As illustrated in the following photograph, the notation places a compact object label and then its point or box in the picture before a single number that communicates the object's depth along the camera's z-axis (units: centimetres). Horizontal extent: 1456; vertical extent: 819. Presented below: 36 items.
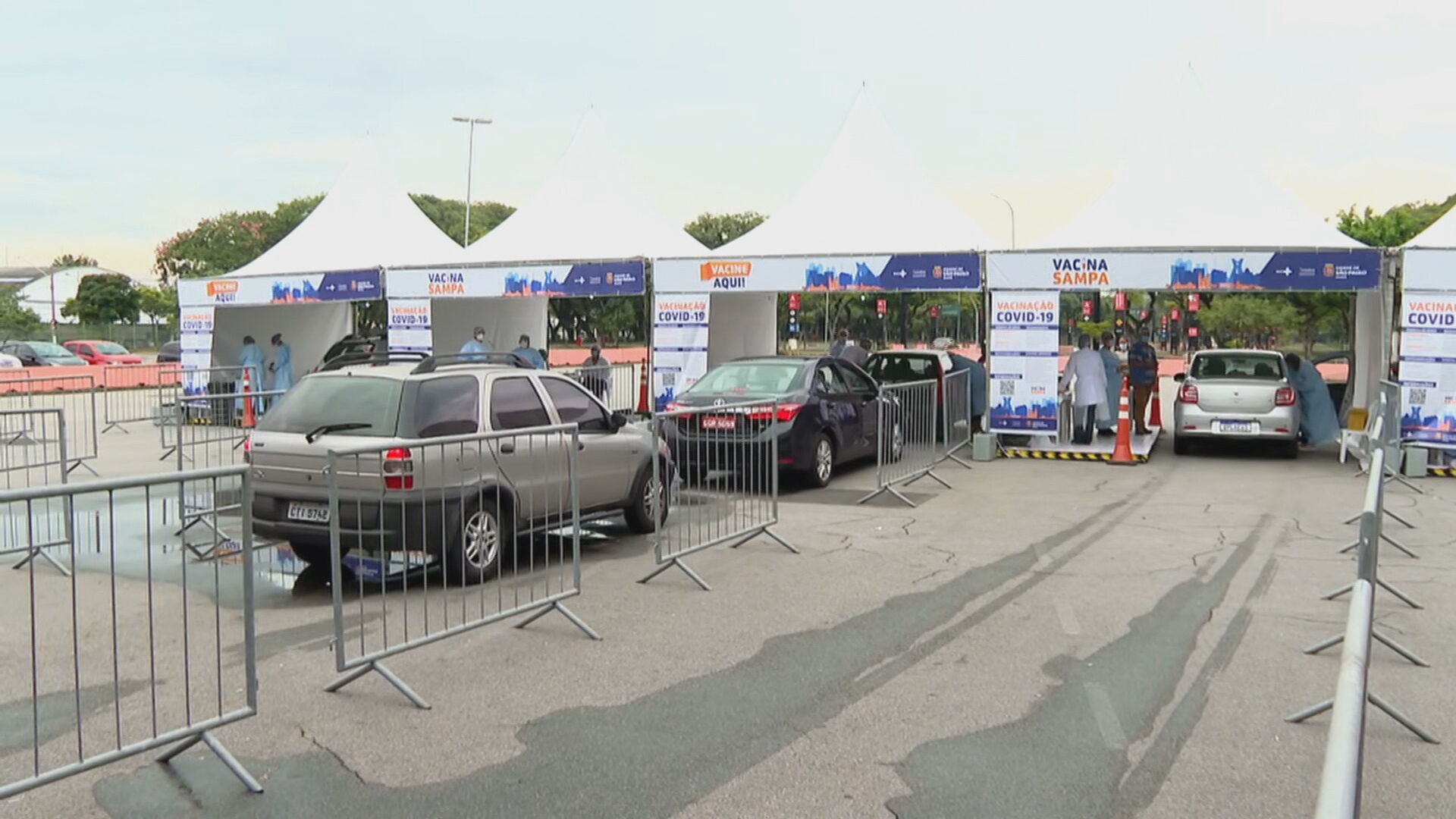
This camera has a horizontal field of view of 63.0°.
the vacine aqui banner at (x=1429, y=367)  1527
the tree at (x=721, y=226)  6906
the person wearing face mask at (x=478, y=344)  2339
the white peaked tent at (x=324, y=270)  2416
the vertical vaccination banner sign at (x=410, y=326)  2234
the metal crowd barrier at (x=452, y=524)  696
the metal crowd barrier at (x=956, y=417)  1575
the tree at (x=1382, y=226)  3916
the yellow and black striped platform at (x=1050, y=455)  1725
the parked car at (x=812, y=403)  1342
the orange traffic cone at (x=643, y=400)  2361
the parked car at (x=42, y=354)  4069
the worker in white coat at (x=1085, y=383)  1786
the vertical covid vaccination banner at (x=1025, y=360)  1689
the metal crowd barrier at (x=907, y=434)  1309
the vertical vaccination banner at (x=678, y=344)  1912
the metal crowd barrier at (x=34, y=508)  935
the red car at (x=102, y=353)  4316
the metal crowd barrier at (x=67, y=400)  1844
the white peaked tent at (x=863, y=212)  1925
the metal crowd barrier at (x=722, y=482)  950
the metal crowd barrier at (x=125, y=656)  485
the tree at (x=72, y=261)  12400
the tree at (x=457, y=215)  7356
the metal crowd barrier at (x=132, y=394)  2388
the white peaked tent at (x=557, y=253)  2097
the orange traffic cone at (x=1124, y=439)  1661
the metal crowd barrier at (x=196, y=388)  1861
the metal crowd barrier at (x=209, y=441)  988
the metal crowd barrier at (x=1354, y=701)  248
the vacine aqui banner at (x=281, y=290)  2320
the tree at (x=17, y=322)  6275
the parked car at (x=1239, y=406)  1659
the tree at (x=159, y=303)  7800
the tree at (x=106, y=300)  7781
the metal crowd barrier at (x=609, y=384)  2061
